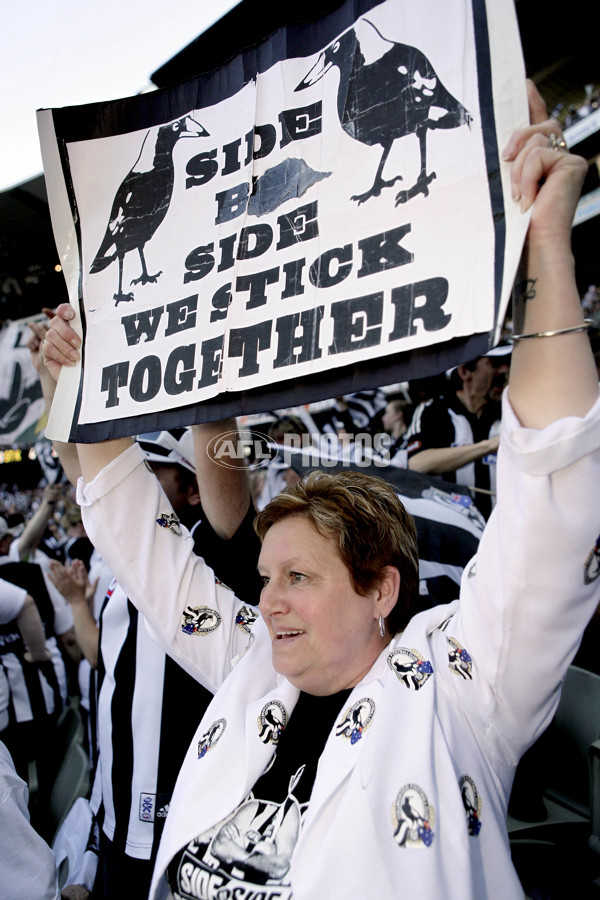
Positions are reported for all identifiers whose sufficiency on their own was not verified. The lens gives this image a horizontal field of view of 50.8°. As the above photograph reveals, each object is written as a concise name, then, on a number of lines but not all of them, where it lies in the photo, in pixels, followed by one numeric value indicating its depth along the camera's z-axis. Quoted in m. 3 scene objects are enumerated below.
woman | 0.99
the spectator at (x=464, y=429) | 3.42
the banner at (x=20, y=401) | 2.63
